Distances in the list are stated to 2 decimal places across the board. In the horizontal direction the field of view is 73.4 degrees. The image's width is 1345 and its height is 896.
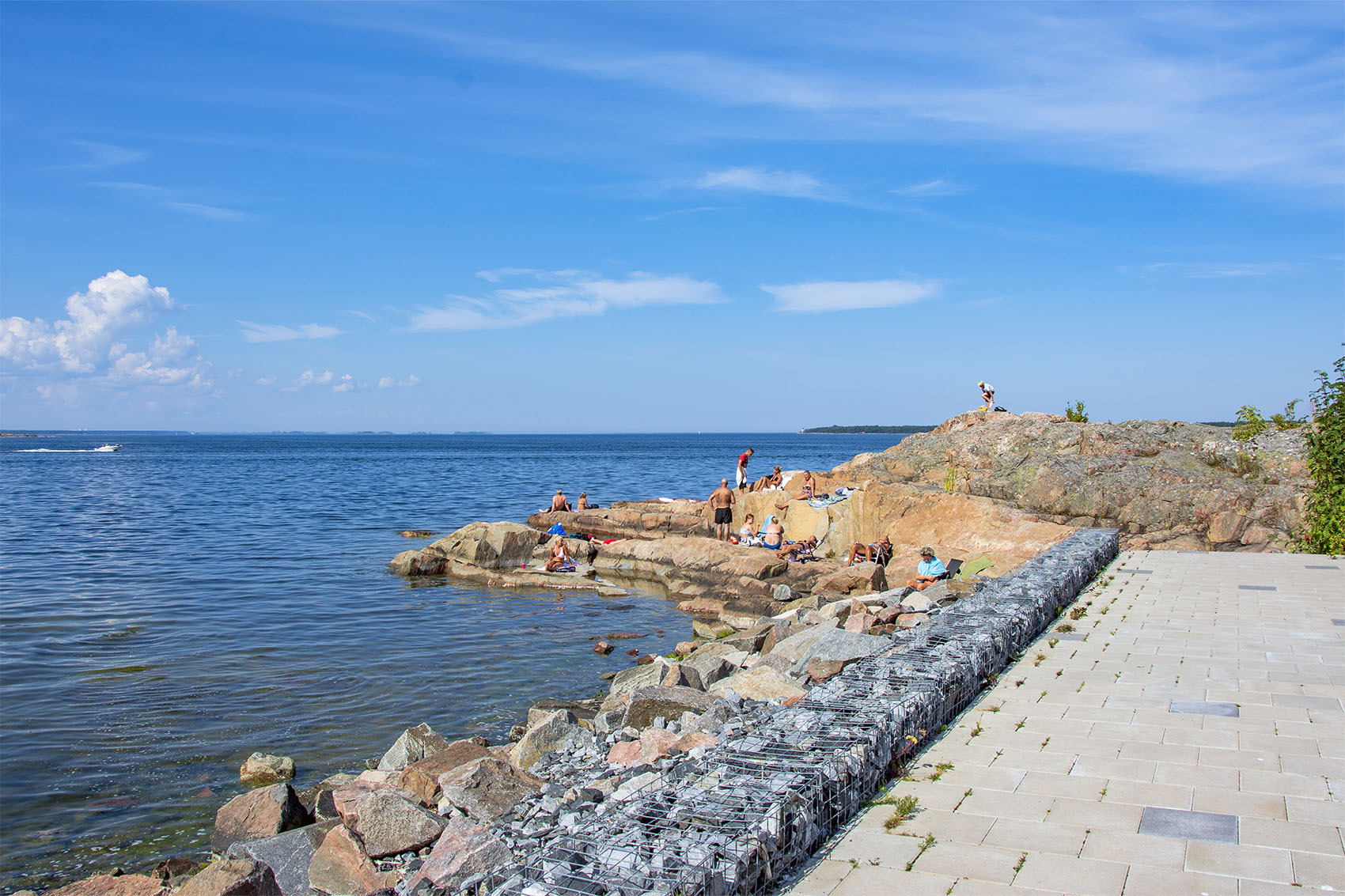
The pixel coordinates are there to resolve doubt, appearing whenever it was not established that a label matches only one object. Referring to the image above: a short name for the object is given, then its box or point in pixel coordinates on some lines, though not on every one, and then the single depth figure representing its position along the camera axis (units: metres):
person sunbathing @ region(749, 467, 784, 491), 26.22
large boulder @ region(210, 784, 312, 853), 7.51
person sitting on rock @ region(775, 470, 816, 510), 23.85
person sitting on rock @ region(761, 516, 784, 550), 22.81
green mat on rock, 16.31
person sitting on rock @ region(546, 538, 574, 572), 23.05
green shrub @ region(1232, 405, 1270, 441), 21.72
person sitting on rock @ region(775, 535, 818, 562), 21.68
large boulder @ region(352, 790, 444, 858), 6.64
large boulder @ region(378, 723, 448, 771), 8.99
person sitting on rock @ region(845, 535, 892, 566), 19.95
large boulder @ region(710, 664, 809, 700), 8.92
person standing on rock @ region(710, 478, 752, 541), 25.05
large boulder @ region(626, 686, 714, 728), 9.09
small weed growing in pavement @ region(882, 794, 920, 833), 4.83
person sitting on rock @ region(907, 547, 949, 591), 16.36
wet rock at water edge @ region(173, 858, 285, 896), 5.95
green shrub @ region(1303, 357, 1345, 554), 15.59
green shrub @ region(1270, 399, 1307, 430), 21.69
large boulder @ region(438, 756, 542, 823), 7.21
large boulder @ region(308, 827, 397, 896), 6.32
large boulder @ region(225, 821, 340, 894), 6.55
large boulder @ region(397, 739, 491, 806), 7.84
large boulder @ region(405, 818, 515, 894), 5.47
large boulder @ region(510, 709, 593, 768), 8.71
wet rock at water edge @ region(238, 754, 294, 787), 9.23
